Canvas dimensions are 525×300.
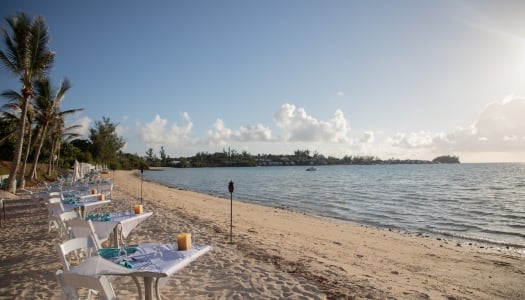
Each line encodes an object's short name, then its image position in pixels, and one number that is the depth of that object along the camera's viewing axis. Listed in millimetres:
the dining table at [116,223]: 5714
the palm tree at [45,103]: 22297
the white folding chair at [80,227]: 4636
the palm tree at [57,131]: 28130
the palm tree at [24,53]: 15469
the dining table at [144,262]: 3002
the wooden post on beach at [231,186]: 8411
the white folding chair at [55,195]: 10298
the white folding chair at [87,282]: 2572
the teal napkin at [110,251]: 3572
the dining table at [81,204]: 8562
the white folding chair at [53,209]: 7812
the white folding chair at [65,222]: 5539
